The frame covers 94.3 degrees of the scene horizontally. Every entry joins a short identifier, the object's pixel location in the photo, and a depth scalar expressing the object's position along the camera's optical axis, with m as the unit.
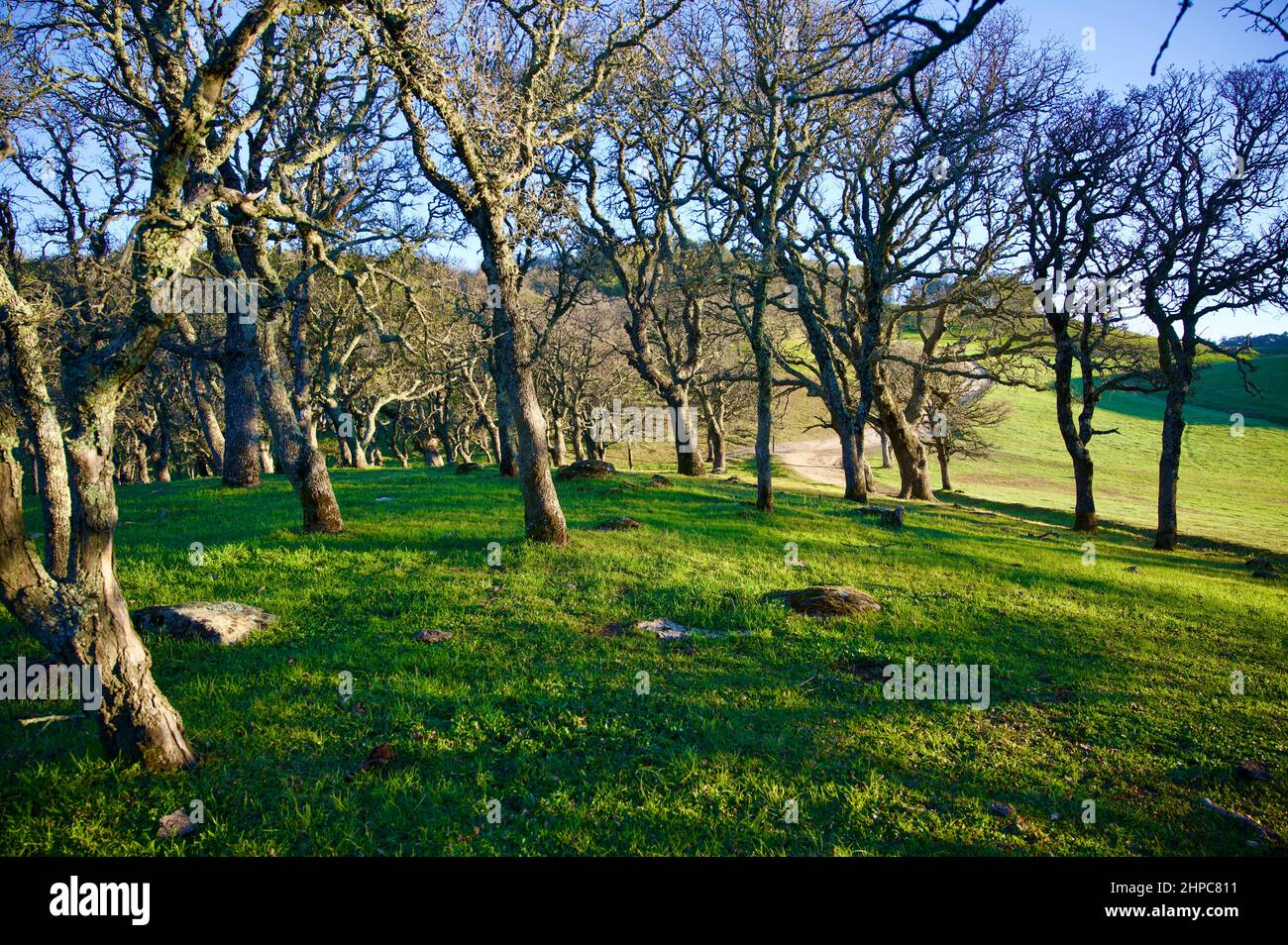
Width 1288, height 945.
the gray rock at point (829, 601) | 9.57
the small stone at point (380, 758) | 5.39
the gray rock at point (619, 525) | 14.30
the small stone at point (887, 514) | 17.69
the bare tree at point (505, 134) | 10.99
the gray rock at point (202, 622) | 7.48
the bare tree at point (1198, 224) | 17.91
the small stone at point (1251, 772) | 5.93
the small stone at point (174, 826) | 4.46
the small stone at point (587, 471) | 21.25
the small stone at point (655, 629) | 8.45
